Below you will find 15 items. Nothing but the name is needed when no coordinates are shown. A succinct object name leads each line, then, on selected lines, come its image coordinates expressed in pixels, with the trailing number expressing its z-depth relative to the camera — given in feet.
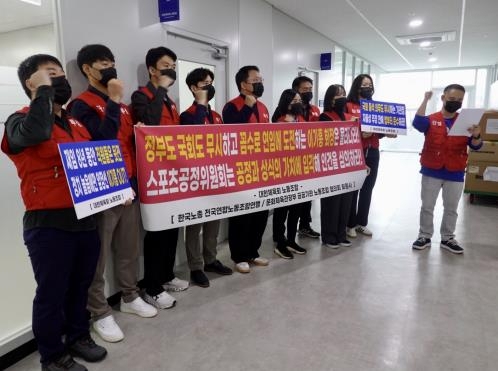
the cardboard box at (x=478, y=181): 16.16
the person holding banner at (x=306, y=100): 10.76
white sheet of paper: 9.52
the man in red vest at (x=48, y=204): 4.60
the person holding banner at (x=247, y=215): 8.94
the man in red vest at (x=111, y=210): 6.13
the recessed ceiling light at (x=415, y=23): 17.65
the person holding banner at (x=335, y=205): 10.61
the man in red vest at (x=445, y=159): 10.05
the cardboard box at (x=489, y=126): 16.20
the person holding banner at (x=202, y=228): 7.92
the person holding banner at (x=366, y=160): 11.10
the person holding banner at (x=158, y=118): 7.12
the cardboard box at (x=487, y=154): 15.96
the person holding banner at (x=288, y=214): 9.67
